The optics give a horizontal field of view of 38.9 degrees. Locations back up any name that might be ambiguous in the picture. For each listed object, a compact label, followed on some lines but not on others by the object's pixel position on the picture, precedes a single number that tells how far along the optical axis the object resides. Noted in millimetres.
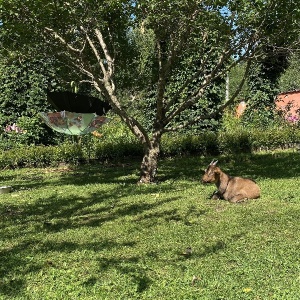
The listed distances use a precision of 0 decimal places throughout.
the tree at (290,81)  42341
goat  6883
